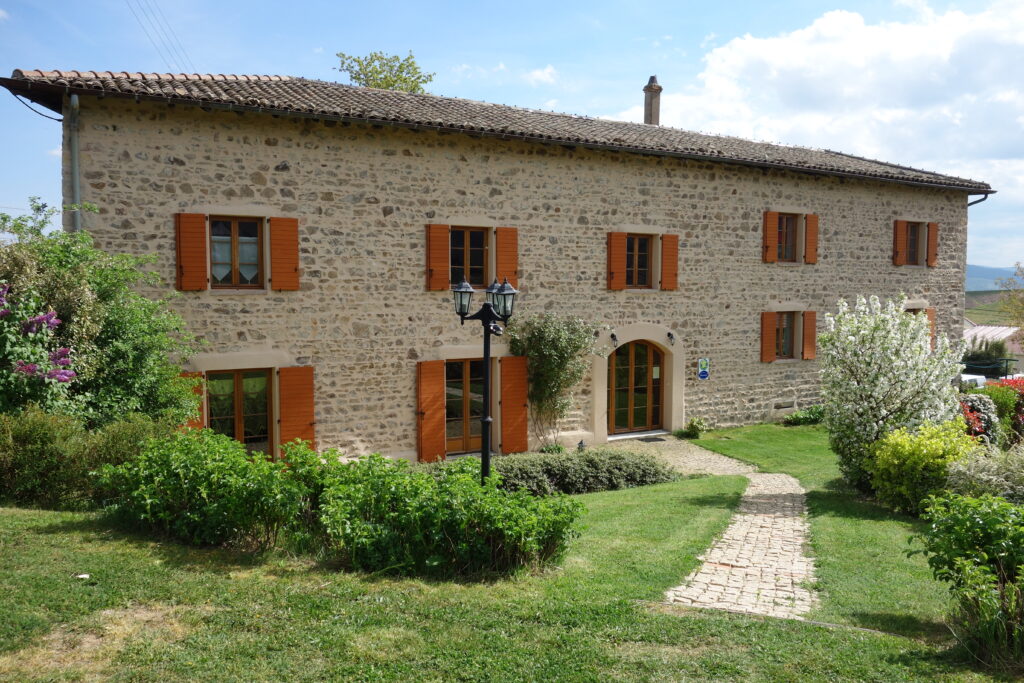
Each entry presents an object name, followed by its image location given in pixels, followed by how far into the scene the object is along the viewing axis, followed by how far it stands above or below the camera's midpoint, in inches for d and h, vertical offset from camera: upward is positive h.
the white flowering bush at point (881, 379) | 398.6 -37.7
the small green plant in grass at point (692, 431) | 593.6 -99.0
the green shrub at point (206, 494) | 225.9 -60.2
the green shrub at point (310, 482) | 237.6 -59.6
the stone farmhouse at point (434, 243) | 404.5 +43.4
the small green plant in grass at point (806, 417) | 653.3 -96.1
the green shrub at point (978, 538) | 183.2 -58.7
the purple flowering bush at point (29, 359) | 299.7 -22.7
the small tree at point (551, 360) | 510.0 -36.3
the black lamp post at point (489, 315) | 285.1 -2.8
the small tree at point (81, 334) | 306.3 -13.1
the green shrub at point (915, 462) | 355.9 -74.8
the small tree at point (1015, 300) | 1381.6 +22.0
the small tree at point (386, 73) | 977.5 +317.2
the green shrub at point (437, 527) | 223.0 -68.1
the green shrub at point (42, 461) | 264.7 -57.5
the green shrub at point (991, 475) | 312.5 -72.8
